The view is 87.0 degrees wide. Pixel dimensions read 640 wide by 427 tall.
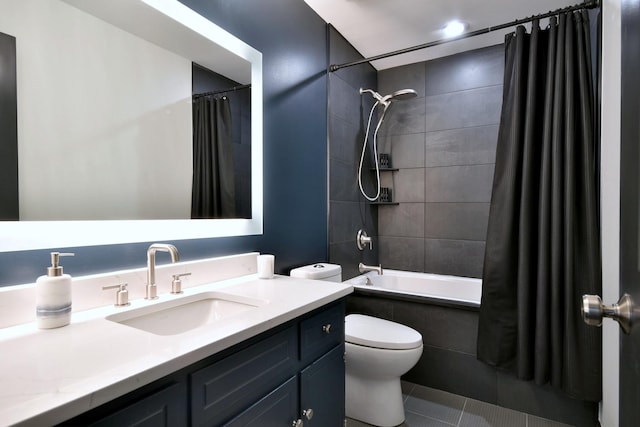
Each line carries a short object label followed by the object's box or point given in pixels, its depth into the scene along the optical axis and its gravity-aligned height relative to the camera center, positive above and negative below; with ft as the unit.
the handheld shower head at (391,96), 8.50 +3.05
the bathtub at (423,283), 8.95 -1.99
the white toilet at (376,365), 5.74 -2.66
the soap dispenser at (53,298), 2.85 -0.72
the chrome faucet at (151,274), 3.81 -0.69
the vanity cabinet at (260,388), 2.28 -1.50
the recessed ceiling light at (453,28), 7.91 +4.39
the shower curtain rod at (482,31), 5.82 +3.51
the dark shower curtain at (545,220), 5.80 -0.19
